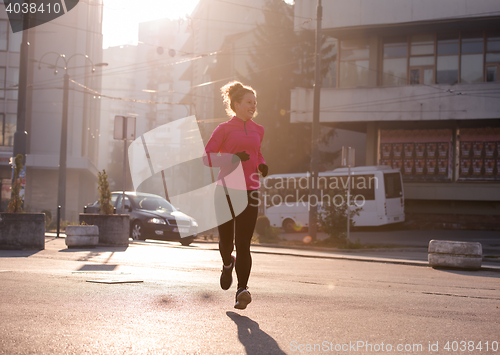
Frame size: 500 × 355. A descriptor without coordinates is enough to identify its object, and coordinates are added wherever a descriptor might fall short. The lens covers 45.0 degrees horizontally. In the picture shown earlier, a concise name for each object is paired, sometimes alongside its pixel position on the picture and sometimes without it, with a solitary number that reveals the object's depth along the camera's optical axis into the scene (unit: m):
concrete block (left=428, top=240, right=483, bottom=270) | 11.45
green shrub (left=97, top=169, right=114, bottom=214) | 14.31
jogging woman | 5.09
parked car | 18.81
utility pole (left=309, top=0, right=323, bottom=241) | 22.42
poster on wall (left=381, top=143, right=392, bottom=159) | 33.59
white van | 29.44
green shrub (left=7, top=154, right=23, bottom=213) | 11.92
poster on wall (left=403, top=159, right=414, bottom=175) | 33.16
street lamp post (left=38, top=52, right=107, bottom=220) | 28.95
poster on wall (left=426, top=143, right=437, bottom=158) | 32.66
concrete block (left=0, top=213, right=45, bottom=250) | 12.02
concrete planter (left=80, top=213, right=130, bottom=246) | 14.46
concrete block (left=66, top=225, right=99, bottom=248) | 13.37
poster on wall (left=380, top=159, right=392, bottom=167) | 33.59
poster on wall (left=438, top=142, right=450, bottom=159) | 32.41
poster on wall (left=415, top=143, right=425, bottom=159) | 32.91
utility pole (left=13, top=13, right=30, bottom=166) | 20.47
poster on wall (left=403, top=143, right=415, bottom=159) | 33.16
